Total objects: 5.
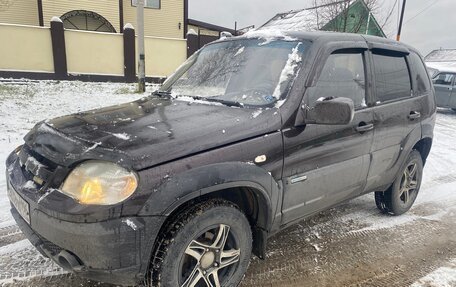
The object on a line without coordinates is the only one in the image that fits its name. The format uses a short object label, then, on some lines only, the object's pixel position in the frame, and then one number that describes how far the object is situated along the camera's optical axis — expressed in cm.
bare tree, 1769
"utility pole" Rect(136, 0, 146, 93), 1109
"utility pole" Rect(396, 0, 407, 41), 2205
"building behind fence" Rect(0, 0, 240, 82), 1362
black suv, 208
